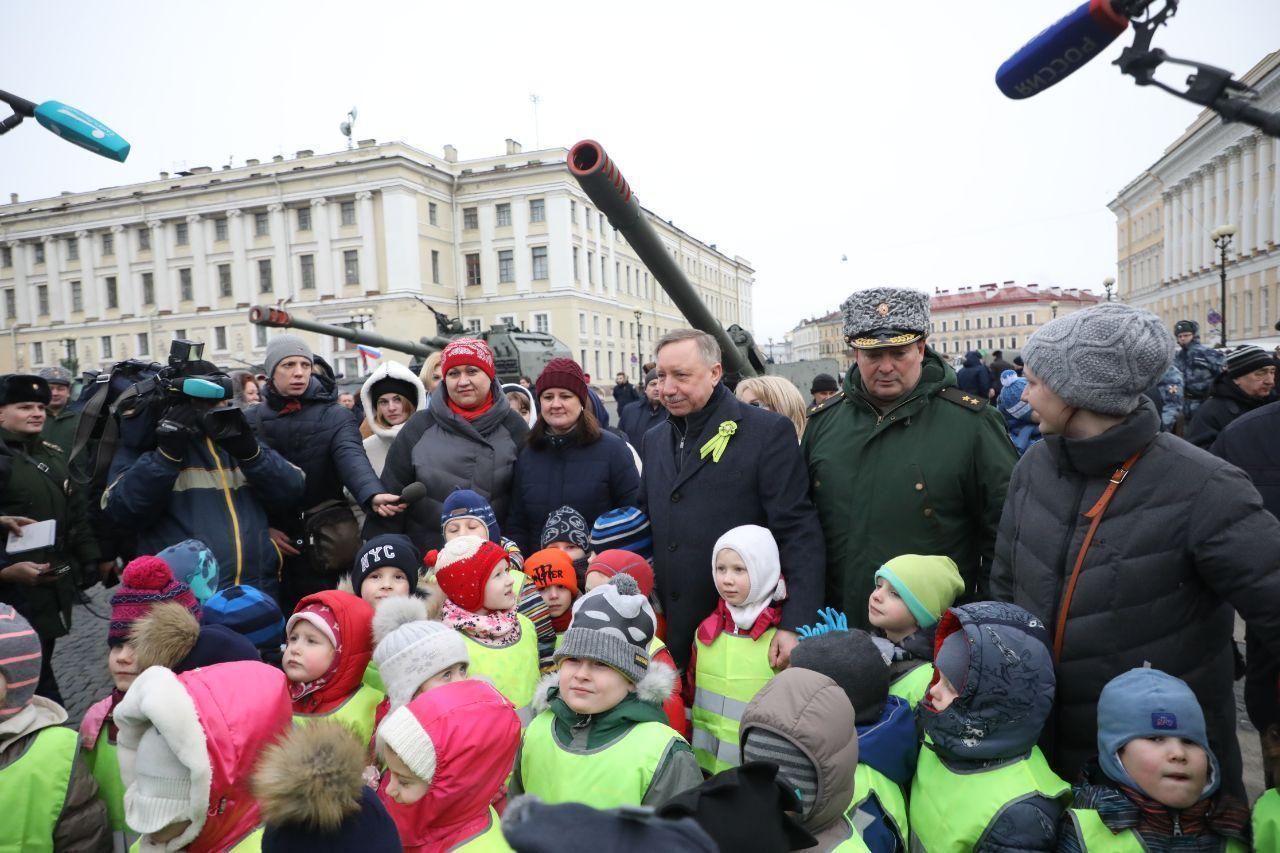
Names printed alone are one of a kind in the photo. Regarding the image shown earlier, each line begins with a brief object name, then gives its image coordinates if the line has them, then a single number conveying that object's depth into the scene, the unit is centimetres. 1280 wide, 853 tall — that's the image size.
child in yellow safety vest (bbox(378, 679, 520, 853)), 200
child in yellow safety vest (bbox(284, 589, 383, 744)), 269
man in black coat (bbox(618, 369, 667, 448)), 732
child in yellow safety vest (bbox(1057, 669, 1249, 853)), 190
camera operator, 346
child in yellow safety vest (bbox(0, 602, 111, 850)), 224
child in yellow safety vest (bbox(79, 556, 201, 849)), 255
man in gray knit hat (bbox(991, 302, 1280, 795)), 202
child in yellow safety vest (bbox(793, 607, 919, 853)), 219
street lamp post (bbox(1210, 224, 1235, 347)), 1936
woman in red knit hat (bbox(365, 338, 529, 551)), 409
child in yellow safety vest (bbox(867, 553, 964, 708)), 263
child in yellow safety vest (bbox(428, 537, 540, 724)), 292
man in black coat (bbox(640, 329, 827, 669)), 310
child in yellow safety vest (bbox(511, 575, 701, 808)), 218
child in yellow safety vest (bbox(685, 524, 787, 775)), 284
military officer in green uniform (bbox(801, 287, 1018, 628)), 292
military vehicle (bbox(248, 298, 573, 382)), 1373
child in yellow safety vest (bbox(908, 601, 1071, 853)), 200
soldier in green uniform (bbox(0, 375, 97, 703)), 399
